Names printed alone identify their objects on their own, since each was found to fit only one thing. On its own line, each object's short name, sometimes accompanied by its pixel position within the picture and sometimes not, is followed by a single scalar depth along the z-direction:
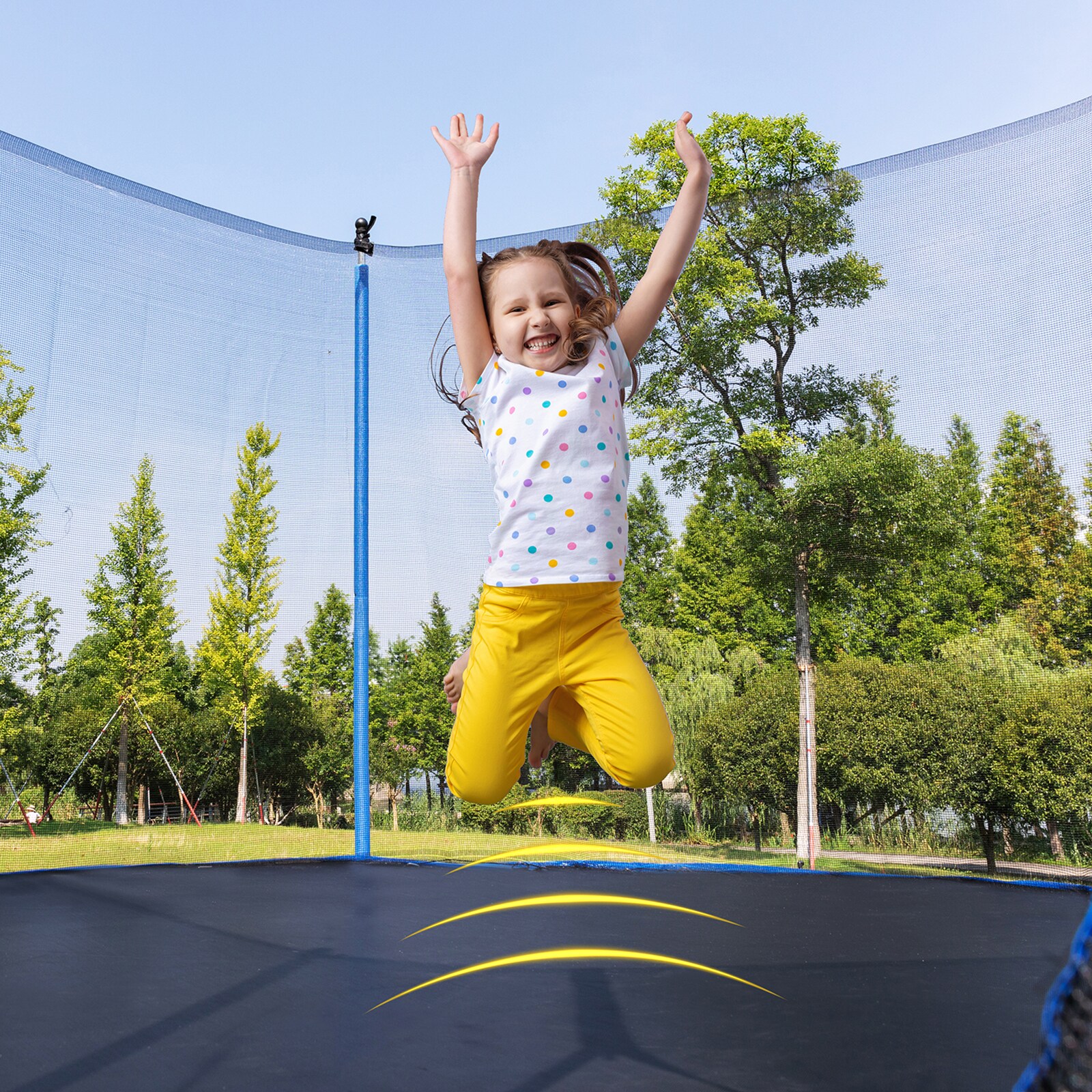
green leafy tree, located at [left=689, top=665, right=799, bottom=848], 5.16
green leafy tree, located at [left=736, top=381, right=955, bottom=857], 4.55
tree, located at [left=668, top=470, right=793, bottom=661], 7.82
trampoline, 1.56
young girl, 1.08
